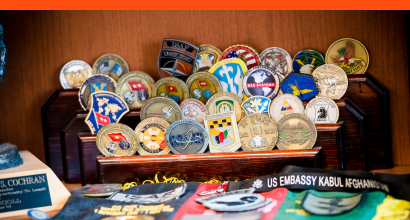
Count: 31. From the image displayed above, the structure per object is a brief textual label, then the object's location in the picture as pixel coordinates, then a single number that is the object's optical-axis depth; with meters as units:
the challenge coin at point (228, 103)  2.00
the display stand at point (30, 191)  1.62
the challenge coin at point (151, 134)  1.94
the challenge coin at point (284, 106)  1.93
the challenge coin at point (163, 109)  2.00
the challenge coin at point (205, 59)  2.18
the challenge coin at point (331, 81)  1.95
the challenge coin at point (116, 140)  1.92
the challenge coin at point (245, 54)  2.12
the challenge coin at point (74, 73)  2.24
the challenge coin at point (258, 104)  1.96
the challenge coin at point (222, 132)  1.89
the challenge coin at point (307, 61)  2.08
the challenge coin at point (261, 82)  2.01
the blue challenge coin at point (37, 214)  1.30
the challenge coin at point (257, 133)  1.87
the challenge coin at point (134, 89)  2.13
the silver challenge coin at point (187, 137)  1.90
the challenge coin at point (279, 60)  2.13
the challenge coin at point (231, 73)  2.06
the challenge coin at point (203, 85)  2.06
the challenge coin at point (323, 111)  1.91
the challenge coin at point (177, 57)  2.12
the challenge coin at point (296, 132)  1.84
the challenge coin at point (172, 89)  2.07
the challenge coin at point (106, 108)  2.06
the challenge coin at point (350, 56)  2.06
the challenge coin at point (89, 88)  2.13
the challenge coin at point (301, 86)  1.96
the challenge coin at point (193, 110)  2.02
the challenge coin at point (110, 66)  2.25
